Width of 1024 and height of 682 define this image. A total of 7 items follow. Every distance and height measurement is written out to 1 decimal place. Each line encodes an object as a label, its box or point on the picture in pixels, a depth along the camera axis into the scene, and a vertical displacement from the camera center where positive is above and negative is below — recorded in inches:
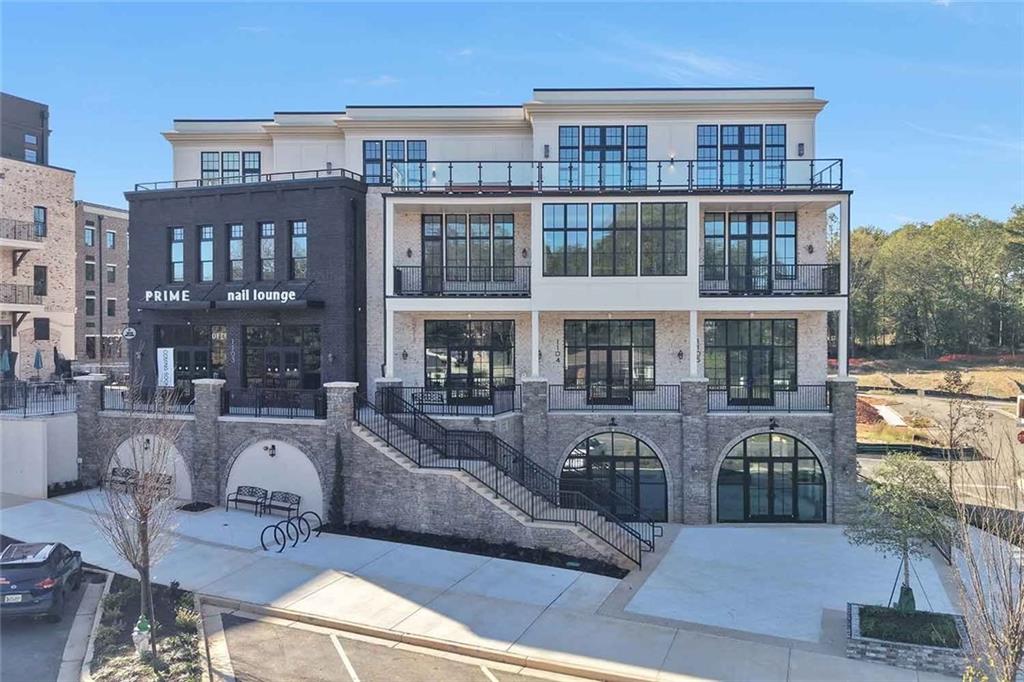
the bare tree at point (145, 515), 458.0 -116.3
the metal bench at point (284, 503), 775.1 -177.4
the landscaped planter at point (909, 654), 462.3 -206.6
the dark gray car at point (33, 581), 497.4 -171.8
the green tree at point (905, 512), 519.5 -127.4
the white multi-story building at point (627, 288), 832.9 +66.2
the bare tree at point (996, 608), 315.0 -121.5
